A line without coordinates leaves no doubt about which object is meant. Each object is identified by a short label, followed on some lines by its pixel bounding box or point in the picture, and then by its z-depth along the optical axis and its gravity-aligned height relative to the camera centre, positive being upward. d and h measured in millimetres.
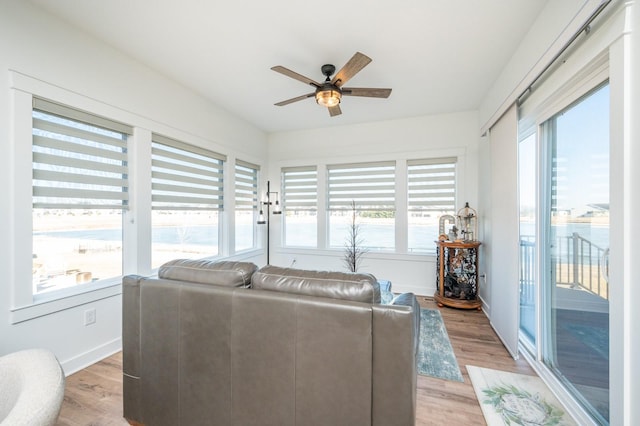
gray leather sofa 1084 -639
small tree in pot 4410 -500
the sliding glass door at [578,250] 1490 -253
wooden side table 3430 -854
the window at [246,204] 4258 +136
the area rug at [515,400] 1635 -1296
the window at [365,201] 4293 +181
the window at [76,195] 2006 +138
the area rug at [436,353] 2092 -1279
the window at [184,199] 2885 +155
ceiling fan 2049 +1115
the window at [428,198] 3965 +222
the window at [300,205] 4750 +127
